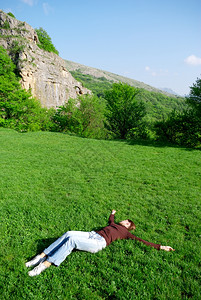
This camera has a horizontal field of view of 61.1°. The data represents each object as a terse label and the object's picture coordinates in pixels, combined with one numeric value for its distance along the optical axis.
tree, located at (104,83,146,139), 24.02
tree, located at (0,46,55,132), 24.83
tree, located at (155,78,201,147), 17.84
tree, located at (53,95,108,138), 29.17
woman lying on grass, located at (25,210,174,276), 4.15
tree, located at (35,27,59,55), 49.72
